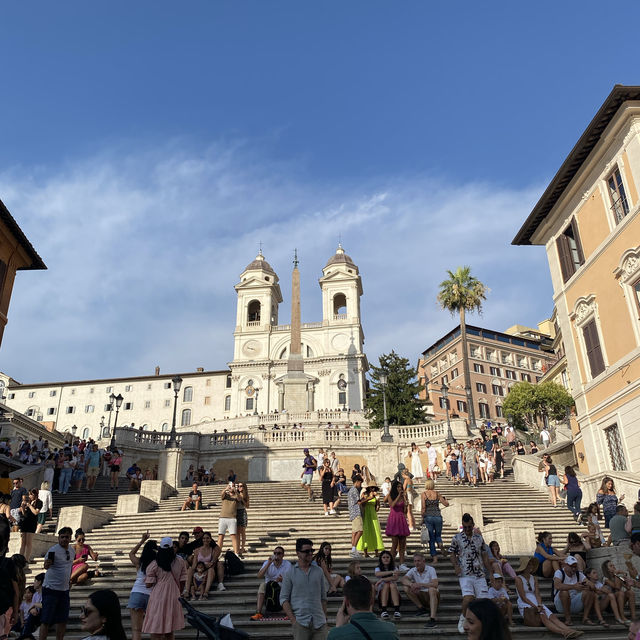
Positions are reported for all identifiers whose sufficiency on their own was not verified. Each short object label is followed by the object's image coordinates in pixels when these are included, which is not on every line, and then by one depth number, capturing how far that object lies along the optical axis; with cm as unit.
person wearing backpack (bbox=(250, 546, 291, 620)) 932
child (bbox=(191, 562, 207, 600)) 1036
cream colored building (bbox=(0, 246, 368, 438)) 7294
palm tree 4891
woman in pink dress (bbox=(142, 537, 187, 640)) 690
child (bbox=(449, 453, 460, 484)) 2153
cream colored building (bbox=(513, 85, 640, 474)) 1778
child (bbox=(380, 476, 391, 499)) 1661
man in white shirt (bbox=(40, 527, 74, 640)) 802
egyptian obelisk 5131
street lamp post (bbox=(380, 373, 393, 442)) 2718
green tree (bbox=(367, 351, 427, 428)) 4566
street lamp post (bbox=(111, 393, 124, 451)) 2766
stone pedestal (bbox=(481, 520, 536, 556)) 1253
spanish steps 911
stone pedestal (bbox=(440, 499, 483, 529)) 1425
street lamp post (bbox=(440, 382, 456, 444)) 2867
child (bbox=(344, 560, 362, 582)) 870
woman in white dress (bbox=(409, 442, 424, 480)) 2092
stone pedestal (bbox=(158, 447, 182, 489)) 2302
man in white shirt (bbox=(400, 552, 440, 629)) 919
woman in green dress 1234
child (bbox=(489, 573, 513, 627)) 897
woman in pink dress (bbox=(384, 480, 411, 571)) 1173
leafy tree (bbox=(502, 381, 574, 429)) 4828
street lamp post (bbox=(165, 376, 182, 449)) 2438
